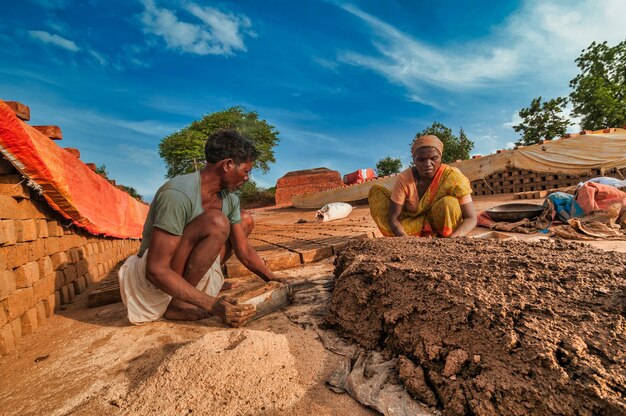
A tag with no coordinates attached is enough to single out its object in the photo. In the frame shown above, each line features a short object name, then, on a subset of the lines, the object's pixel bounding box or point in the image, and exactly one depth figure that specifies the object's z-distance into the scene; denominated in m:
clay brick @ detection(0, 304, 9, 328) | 1.70
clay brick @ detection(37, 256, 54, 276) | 2.18
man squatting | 1.73
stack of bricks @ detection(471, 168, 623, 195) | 7.17
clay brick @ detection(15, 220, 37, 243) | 1.93
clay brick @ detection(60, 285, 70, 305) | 2.50
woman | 2.95
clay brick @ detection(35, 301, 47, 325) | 2.09
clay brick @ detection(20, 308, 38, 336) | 1.92
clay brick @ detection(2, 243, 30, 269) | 1.81
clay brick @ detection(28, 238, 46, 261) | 2.06
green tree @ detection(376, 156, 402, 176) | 26.55
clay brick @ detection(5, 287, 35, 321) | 1.78
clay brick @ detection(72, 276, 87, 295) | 2.78
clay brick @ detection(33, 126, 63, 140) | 2.50
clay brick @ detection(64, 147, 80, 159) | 3.26
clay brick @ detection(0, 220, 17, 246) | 1.75
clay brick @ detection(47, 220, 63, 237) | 2.39
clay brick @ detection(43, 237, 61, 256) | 2.29
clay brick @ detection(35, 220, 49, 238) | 2.19
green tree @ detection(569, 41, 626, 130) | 16.03
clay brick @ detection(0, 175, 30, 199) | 1.94
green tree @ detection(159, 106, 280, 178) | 19.70
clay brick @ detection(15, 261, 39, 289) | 1.90
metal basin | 4.59
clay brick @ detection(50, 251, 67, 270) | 2.40
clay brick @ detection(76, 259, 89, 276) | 2.87
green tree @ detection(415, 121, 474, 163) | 19.98
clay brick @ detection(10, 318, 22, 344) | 1.81
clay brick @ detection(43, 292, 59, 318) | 2.23
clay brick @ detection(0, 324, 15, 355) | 1.70
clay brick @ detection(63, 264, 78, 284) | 2.60
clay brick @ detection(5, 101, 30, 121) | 2.01
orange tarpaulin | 1.93
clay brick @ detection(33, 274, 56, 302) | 2.08
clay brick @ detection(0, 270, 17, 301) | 1.72
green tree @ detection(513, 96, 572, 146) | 17.52
